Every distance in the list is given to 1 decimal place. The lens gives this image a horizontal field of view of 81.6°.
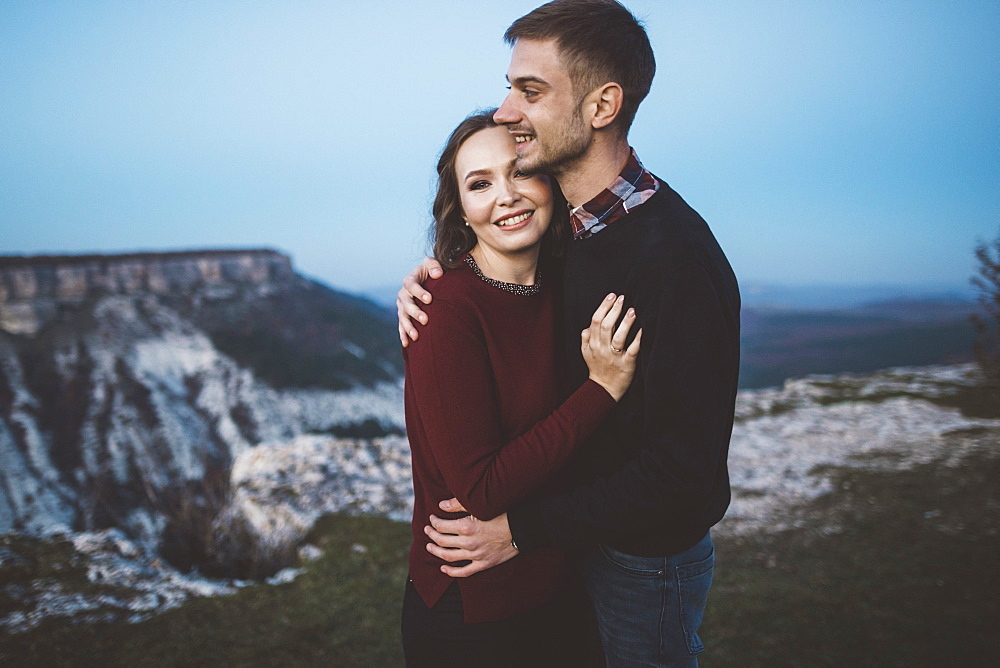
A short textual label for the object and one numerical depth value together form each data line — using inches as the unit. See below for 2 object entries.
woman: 77.5
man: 74.1
